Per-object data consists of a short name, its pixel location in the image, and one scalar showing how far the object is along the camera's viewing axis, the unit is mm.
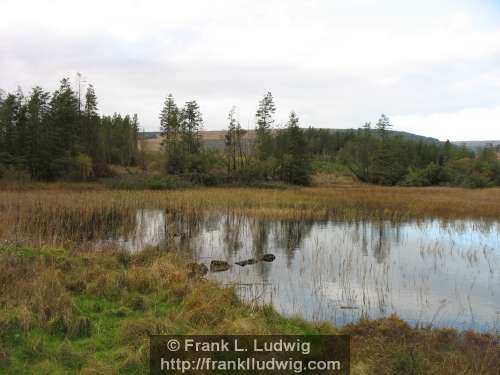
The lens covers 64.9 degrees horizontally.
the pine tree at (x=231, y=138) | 52844
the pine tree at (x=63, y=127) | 41375
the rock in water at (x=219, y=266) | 11205
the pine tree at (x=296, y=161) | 51750
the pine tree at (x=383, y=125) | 69262
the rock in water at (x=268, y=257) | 12638
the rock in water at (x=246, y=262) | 11932
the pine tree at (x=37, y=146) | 40219
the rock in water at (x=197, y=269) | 10117
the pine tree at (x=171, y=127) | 51800
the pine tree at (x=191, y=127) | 54562
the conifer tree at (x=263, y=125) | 54094
